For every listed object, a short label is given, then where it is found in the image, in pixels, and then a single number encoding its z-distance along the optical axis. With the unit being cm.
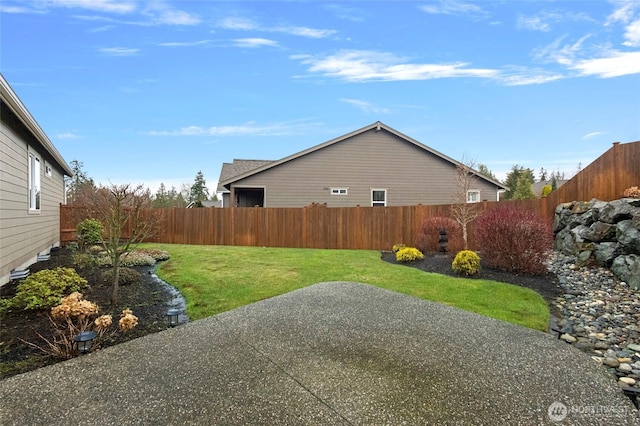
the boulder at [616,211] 666
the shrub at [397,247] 1055
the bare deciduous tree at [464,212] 987
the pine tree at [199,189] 4491
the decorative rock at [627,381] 292
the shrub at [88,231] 1111
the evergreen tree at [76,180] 2866
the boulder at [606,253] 655
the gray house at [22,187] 576
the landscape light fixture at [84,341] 336
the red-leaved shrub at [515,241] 685
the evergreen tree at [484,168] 3702
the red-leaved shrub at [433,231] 991
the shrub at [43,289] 450
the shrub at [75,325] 338
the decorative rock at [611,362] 328
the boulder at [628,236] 612
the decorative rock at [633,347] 359
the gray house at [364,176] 1620
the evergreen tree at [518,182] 2733
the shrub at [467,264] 696
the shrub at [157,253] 1003
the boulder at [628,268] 565
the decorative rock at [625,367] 318
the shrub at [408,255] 906
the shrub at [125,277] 641
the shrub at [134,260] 852
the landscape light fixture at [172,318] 425
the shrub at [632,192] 785
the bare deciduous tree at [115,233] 511
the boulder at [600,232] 684
